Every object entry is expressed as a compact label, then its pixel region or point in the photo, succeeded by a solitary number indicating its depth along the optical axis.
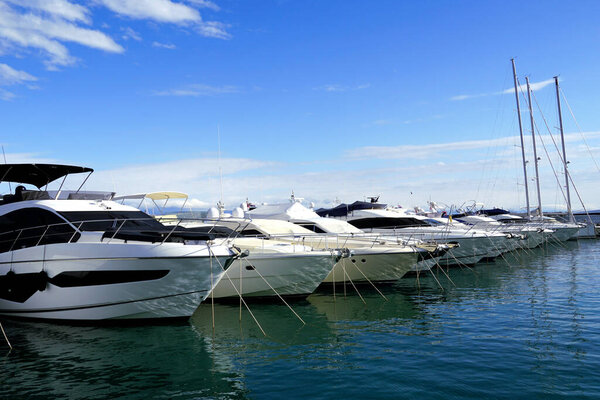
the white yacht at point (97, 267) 10.56
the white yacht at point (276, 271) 13.41
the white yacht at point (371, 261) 16.22
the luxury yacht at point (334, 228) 17.61
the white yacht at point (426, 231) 23.19
